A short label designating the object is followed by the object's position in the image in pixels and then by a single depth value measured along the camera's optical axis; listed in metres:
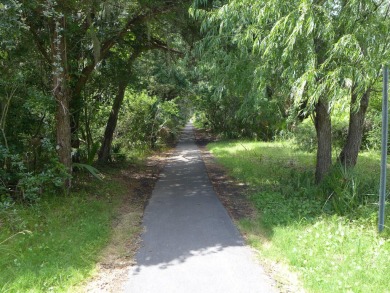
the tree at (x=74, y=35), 7.43
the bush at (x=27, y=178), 6.81
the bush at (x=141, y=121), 17.44
